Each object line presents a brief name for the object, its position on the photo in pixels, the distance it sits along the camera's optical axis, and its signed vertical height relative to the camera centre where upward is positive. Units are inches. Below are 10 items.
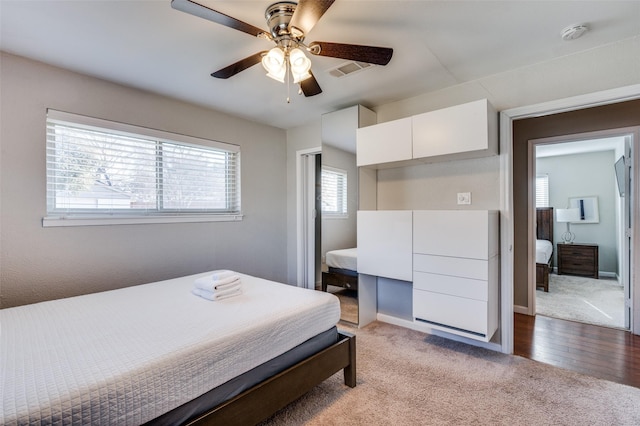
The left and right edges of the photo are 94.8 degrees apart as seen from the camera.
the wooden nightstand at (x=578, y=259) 206.3 -34.0
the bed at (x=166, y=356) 41.9 -24.0
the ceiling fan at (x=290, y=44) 54.8 +37.5
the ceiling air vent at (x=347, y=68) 92.1 +47.0
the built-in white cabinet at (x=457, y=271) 90.7 -19.0
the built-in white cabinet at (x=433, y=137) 92.3 +26.5
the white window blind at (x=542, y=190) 240.2 +18.5
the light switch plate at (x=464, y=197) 107.4 +5.7
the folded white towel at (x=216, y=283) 80.7 -19.4
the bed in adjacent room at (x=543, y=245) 173.4 -21.3
